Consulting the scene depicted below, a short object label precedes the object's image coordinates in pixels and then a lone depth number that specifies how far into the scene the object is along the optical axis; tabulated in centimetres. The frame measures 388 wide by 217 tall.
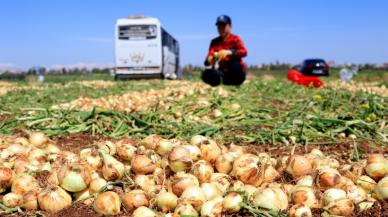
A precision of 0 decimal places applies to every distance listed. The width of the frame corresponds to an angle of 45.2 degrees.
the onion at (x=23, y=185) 271
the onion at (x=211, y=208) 226
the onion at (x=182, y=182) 251
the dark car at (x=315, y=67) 2966
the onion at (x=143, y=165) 276
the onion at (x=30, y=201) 258
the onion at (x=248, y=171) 264
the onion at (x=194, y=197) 236
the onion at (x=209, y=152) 297
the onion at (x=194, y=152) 288
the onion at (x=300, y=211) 221
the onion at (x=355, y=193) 241
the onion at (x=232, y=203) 228
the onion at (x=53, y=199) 249
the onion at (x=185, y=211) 226
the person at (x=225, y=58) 880
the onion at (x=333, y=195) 234
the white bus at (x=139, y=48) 2631
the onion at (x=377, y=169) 267
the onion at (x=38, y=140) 398
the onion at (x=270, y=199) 226
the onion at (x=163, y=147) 298
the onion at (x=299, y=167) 272
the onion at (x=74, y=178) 257
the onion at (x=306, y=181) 256
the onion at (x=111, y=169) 267
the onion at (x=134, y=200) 240
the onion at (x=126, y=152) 301
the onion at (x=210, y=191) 246
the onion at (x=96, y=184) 257
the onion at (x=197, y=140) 307
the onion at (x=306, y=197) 237
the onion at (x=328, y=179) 253
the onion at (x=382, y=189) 240
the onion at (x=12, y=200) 263
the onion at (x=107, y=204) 239
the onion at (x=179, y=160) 272
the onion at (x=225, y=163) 279
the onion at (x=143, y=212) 227
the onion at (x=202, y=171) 268
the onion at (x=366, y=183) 257
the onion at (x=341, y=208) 226
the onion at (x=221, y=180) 256
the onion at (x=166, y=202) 237
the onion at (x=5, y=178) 280
